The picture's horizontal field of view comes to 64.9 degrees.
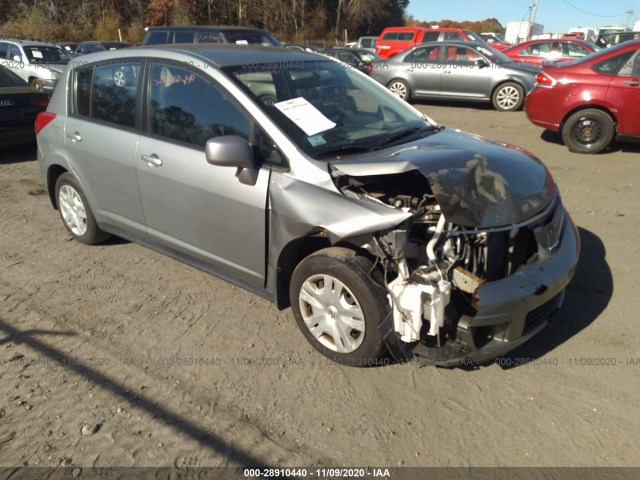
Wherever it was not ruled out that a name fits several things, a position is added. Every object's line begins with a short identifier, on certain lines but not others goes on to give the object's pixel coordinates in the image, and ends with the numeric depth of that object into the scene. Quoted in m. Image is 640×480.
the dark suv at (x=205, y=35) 10.26
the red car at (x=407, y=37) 17.91
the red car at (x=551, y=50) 14.61
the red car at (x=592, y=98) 7.20
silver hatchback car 2.70
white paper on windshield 3.22
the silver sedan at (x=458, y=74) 11.44
